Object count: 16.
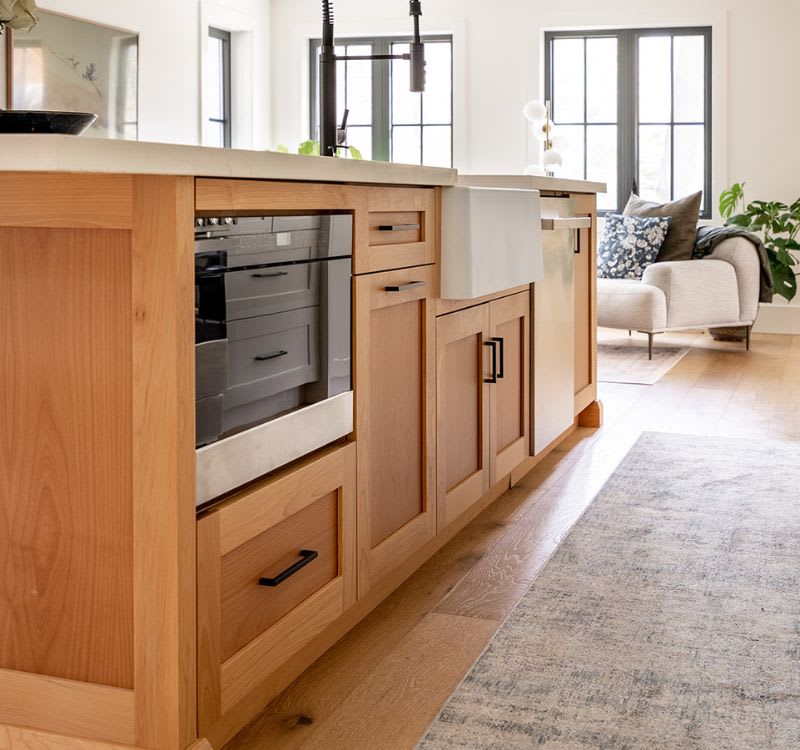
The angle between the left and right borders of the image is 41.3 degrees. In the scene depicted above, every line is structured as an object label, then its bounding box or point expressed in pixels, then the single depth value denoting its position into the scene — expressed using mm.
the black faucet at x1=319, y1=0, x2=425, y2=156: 2549
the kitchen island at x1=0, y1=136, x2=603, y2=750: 1346
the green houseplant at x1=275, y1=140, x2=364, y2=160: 6867
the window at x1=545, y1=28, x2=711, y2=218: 7492
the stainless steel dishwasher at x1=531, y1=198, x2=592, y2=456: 3184
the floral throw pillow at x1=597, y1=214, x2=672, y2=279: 6418
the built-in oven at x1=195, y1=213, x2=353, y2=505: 1448
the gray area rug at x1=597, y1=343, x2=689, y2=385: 5324
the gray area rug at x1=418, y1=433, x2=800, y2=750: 1649
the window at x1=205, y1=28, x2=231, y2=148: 7625
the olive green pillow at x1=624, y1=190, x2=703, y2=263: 6418
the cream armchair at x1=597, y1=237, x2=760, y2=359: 5980
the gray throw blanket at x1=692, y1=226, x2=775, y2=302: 6336
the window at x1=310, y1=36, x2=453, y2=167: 8000
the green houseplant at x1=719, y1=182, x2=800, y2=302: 6814
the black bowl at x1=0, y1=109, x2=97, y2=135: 1319
